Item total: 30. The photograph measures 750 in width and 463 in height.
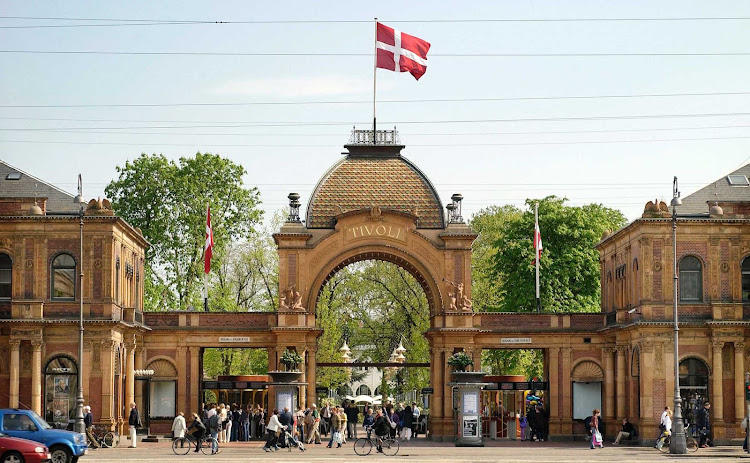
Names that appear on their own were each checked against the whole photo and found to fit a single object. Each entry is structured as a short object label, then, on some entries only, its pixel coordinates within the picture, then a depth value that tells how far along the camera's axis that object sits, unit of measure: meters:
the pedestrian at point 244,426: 65.44
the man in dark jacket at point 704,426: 57.81
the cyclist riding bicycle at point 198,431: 51.44
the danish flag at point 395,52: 63.62
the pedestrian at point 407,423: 66.31
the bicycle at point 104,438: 57.00
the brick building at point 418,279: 59.41
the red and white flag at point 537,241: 73.69
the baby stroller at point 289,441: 54.27
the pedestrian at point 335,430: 58.88
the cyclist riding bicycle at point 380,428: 51.06
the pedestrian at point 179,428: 52.12
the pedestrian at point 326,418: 67.62
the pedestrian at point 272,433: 53.69
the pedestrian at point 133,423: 56.69
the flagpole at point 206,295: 72.31
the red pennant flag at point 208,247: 71.81
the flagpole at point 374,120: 71.53
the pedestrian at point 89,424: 55.41
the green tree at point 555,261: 81.50
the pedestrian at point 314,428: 60.91
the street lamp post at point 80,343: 52.72
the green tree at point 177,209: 82.06
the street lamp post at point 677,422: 51.50
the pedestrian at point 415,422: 70.98
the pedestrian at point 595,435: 57.28
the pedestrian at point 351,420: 68.69
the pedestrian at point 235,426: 66.12
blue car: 41.34
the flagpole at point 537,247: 72.84
